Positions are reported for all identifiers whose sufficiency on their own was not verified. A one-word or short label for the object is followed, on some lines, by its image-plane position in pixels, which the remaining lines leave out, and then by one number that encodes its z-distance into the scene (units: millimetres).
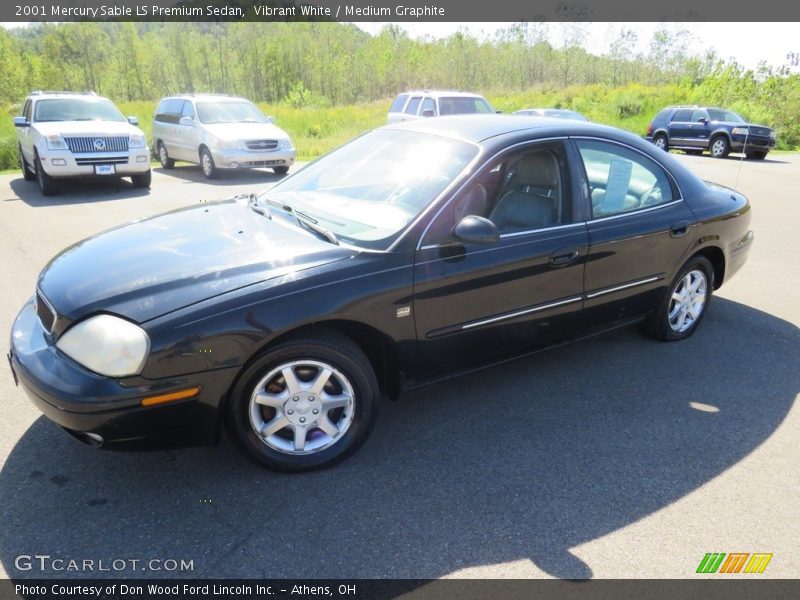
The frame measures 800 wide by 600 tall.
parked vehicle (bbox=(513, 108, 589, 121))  17431
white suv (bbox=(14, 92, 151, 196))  9945
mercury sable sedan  2455
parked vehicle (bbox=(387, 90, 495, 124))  14727
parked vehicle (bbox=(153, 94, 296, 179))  12352
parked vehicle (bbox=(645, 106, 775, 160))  19750
